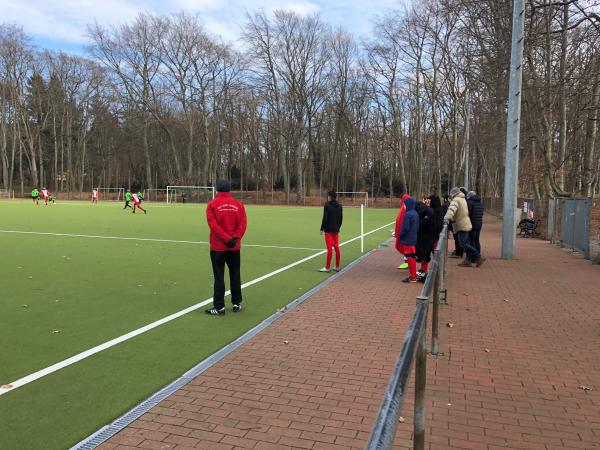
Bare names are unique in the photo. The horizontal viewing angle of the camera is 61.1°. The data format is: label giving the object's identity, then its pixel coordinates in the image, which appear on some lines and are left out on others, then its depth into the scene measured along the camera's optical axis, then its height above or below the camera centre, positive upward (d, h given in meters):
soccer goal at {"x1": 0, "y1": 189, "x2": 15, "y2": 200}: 68.50 -0.74
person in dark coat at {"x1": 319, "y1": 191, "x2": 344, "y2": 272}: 10.97 -0.64
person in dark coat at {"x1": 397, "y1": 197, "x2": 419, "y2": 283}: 9.93 -0.81
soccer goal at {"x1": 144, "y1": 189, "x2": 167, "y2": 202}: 65.69 -0.58
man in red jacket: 6.93 -0.59
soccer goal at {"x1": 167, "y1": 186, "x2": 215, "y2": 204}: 61.81 -0.37
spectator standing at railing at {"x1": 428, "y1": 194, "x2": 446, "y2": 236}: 10.76 -0.32
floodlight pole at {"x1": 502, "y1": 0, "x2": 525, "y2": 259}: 13.75 +0.88
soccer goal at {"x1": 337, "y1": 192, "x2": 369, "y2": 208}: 58.94 -0.60
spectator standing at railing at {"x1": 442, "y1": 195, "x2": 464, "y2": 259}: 13.73 -1.59
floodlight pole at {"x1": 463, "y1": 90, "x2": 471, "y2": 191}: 33.89 +4.18
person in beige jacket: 11.73 -0.53
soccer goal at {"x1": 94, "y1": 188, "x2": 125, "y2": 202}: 68.94 -0.54
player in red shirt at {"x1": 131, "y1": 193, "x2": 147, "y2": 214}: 34.15 -0.66
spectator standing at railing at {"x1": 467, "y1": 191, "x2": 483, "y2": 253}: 12.62 -0.38
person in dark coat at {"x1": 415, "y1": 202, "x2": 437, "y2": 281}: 9.99 -0.84
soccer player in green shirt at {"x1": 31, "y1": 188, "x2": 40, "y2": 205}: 49.19 -0.68
